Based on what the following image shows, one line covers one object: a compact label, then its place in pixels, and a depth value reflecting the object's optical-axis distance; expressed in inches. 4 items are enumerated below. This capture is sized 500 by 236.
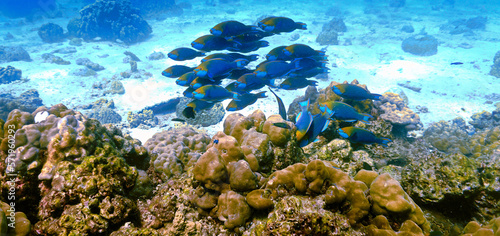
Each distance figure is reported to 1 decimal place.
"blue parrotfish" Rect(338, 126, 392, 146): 94.7
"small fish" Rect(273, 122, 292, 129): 91.2
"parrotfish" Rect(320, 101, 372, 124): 99.9
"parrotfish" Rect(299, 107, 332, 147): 83.0
